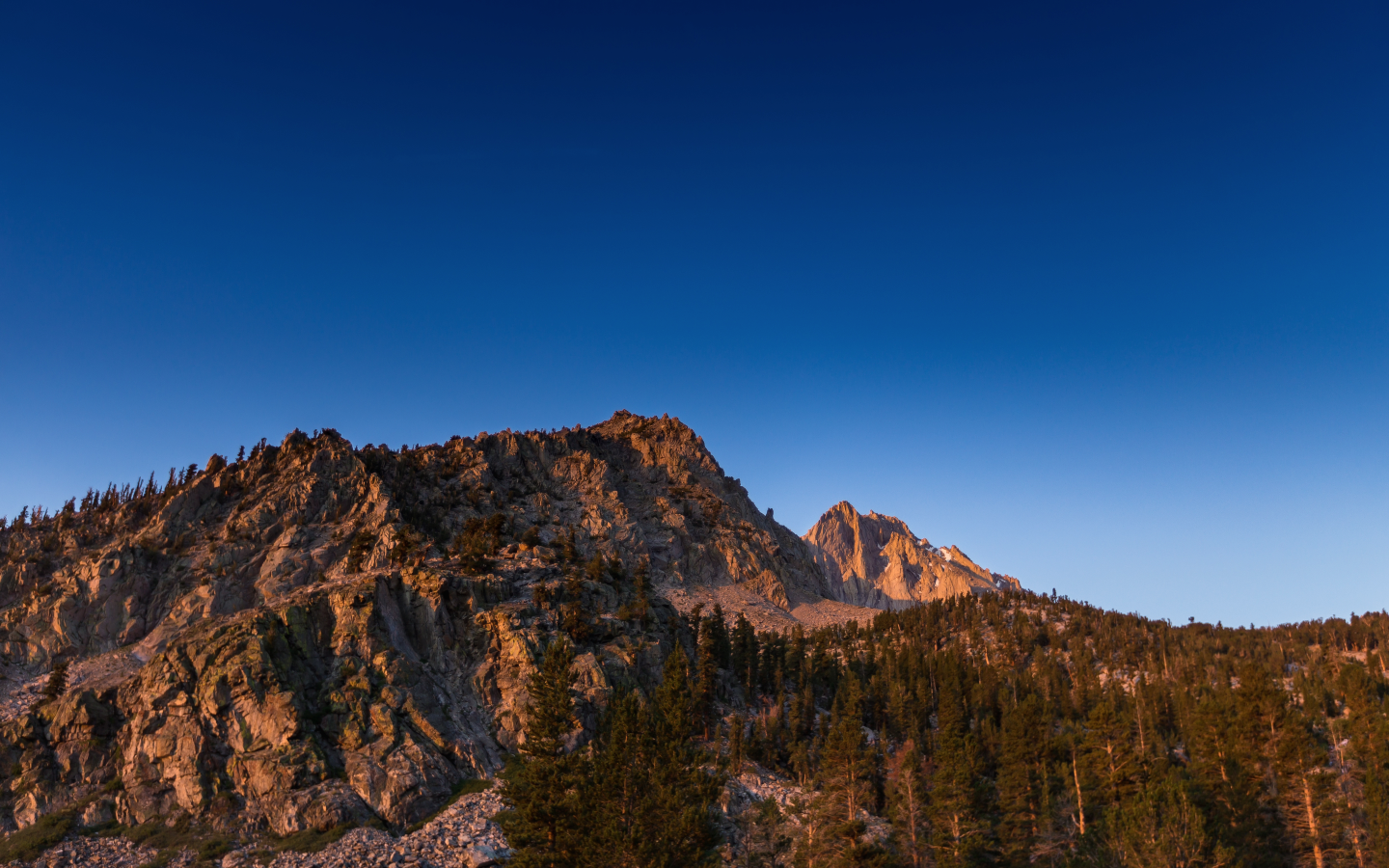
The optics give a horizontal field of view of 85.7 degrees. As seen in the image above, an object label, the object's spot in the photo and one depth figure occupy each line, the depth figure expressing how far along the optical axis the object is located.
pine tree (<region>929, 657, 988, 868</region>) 50.88
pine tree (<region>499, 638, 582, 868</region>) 42.06
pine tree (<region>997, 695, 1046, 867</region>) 58.44
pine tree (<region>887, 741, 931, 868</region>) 53.78
